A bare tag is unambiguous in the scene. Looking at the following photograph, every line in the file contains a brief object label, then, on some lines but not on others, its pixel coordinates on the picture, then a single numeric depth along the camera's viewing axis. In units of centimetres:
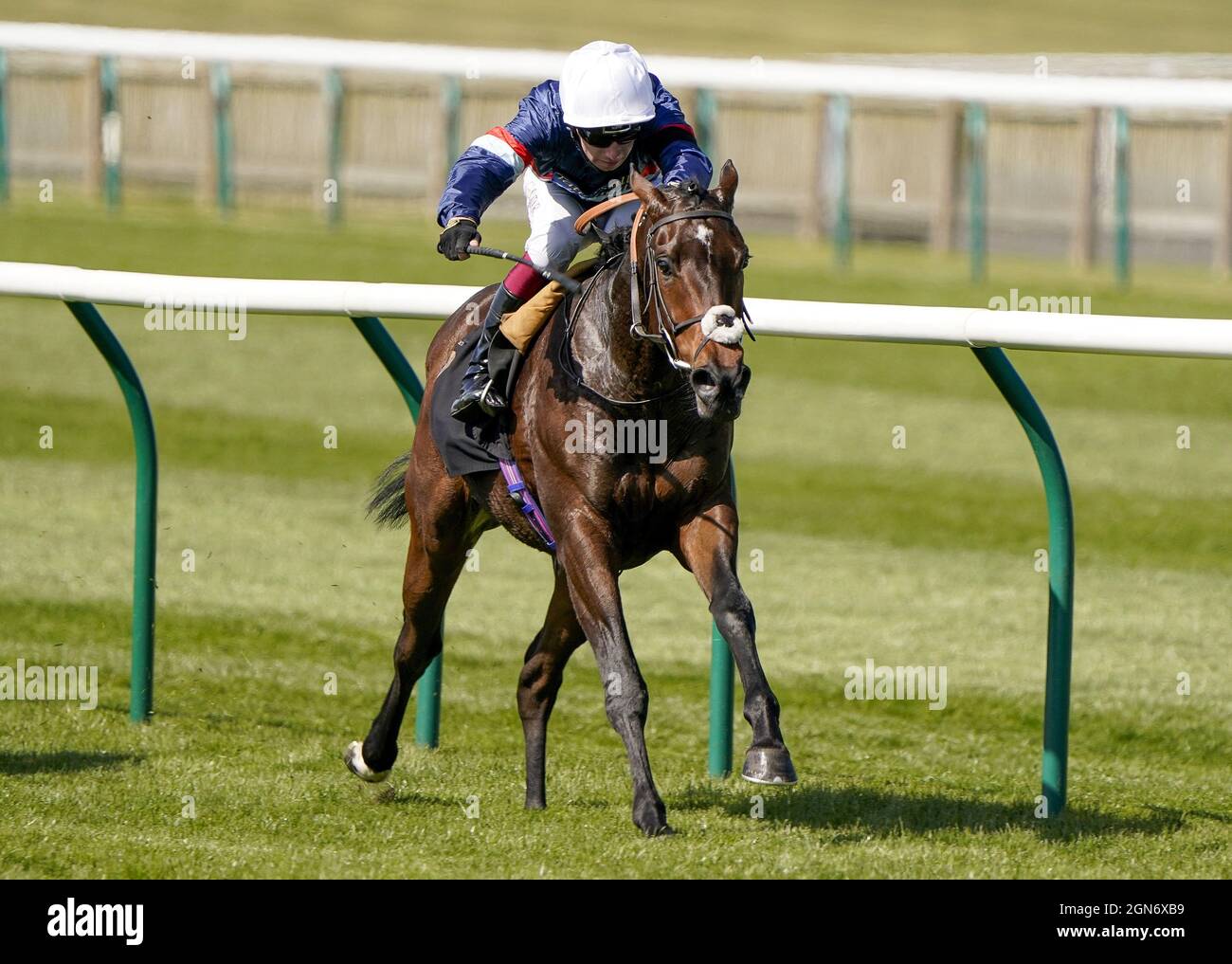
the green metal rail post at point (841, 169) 2020
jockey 490
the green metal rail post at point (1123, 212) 1922
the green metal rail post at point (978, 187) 1969
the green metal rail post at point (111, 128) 2275
